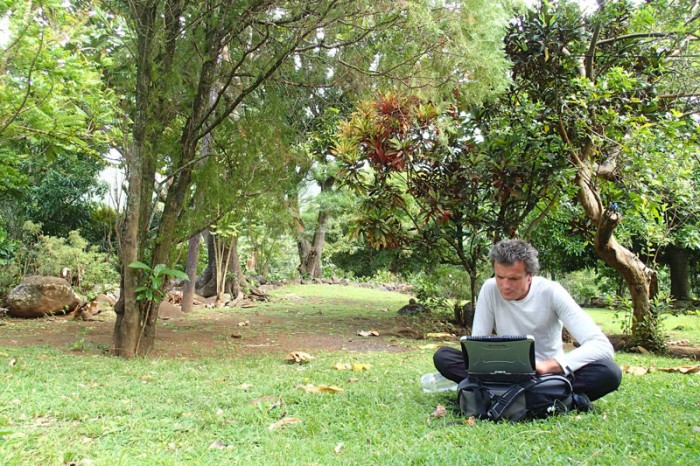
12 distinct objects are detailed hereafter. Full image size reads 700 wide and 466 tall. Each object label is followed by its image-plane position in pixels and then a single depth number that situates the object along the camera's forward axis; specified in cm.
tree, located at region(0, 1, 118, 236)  604
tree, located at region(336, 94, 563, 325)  607
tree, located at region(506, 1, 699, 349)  563
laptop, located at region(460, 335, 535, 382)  275
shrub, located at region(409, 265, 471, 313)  867
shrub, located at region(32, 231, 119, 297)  950
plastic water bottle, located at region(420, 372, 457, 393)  369
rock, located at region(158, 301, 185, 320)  884
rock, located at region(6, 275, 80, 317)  798
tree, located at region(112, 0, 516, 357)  503
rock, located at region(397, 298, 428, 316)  933
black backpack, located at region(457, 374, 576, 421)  287
